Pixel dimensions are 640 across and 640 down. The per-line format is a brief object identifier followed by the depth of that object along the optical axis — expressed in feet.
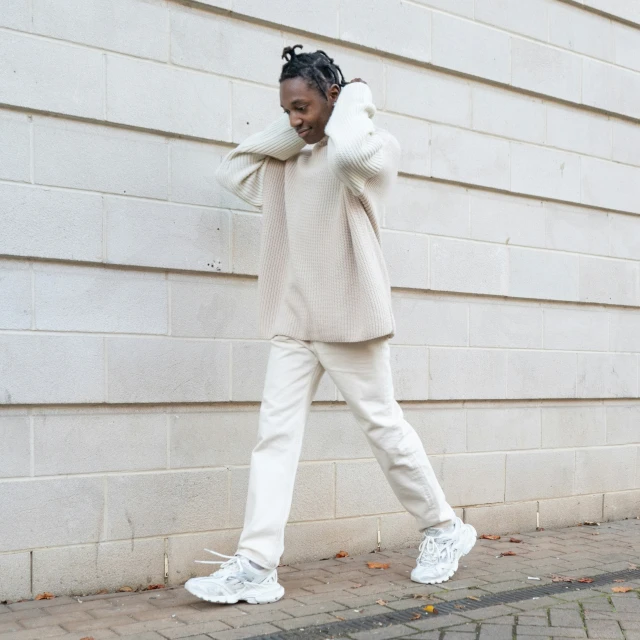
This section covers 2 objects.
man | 12.09
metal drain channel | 10.94
